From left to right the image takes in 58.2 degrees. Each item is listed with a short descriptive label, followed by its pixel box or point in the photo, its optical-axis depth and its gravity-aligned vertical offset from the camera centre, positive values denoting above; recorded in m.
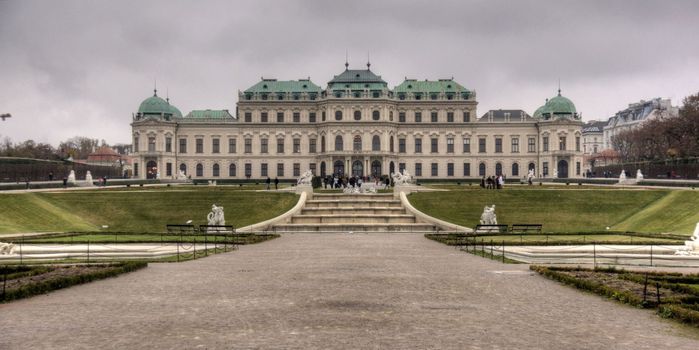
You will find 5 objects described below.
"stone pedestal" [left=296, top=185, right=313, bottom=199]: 54.89 -0.73
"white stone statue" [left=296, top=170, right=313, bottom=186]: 56.03 +0.08
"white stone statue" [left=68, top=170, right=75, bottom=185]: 68.11 +0.49
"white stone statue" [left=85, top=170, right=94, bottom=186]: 70.24 +0.15
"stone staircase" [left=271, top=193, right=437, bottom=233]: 44.38 -2.75
